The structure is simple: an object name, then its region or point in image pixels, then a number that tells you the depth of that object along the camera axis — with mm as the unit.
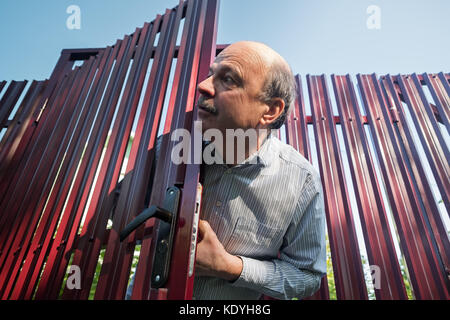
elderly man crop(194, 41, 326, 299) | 1110
